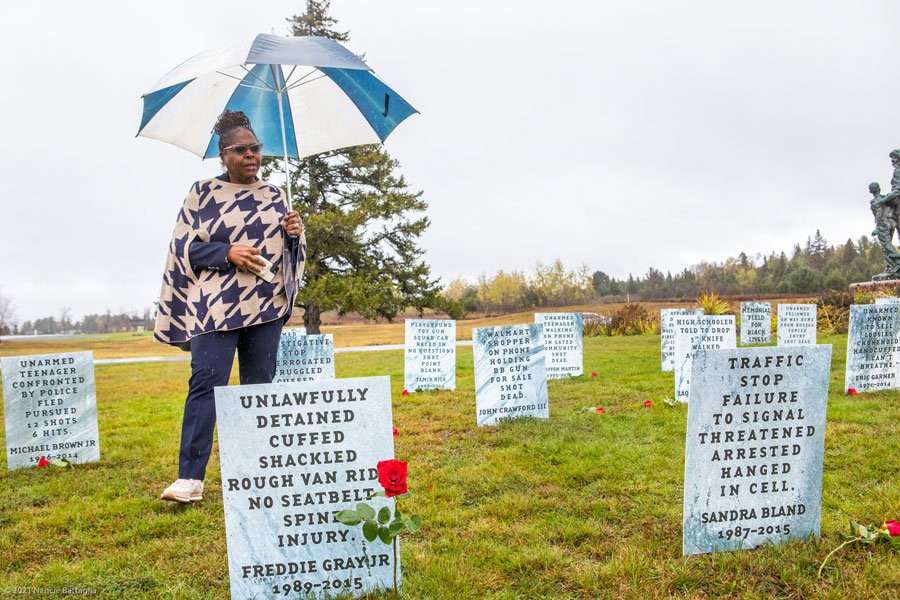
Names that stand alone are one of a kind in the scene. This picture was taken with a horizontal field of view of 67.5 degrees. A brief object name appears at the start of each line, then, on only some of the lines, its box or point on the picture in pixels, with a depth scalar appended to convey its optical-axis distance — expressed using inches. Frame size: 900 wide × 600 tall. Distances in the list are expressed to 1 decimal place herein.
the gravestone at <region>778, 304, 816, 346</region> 473.1
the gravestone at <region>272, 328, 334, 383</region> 292.4
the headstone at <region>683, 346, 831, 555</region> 114.8
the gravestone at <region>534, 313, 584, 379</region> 422.0
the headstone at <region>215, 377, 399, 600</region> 101.7
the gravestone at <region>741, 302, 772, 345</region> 547.5
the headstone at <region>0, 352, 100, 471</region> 207.2
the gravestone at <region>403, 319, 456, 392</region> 369.1
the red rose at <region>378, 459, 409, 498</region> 94.7
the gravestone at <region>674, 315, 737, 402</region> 281.7
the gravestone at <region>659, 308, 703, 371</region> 413.7
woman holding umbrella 139.9
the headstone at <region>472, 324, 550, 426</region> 252.7
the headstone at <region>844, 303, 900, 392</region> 289.6
